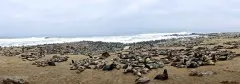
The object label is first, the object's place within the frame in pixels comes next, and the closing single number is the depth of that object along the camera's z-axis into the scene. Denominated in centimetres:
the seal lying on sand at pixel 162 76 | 481
